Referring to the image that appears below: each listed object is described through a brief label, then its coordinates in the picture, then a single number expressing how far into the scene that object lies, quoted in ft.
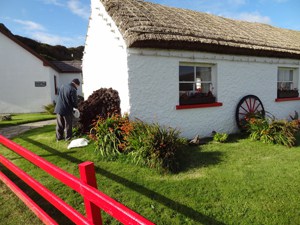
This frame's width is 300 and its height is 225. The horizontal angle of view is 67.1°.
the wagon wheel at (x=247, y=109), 25.82
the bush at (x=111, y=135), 18.13
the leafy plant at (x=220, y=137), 22.54
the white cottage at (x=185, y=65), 20.88
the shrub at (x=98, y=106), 22.04
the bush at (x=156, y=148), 15.51
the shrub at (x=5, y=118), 40.36
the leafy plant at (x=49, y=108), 51.35
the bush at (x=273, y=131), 21.04
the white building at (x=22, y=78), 51.90
